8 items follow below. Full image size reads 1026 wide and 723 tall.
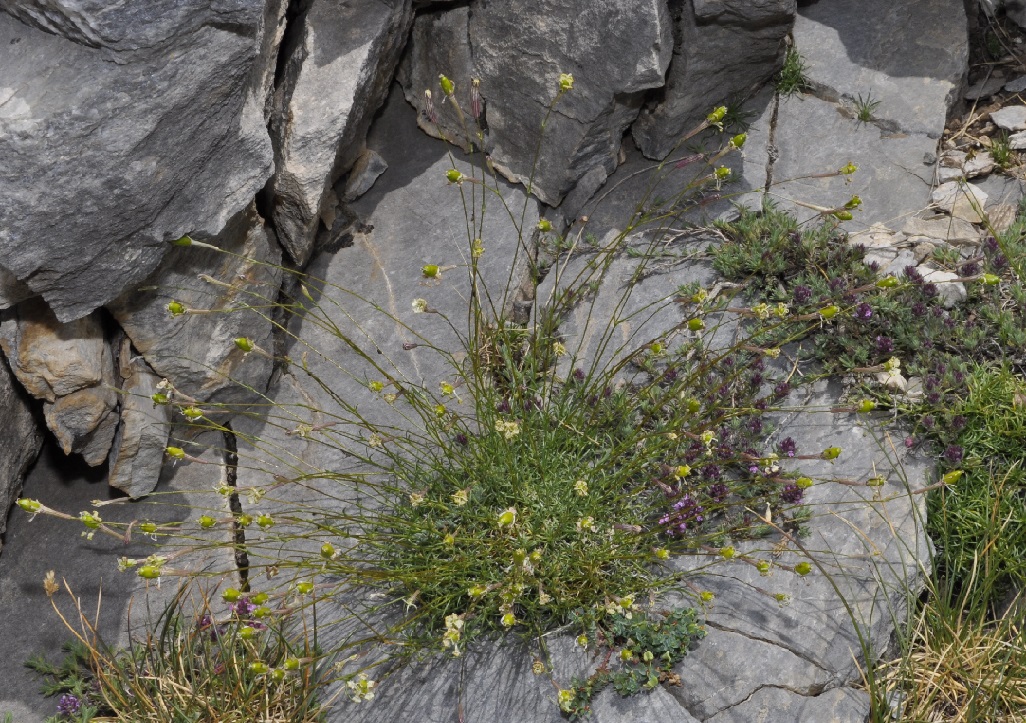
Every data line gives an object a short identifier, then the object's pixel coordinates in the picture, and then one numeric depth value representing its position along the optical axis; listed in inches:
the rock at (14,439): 156.8
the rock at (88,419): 156.2
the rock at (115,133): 129.6
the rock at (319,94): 168.7
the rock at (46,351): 150.7
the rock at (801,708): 135.3
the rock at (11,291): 142.9
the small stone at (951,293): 162.7
